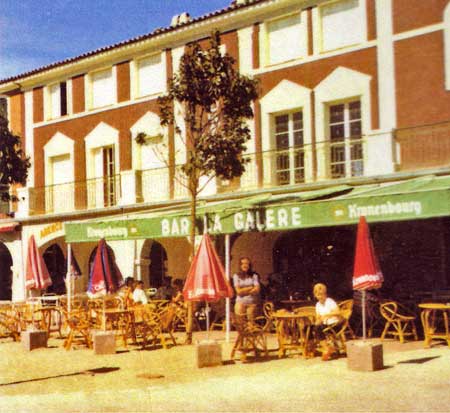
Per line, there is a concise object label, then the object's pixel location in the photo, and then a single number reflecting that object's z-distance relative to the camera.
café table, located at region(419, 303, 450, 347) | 11.36
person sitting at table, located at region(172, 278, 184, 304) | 15.13
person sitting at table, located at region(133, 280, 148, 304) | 15.33
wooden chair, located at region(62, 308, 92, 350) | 13.35
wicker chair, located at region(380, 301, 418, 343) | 12.17
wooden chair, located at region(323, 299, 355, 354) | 10.94
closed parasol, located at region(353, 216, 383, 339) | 10.16
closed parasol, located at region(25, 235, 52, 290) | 15.42
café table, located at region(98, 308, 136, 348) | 13.09
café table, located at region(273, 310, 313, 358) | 11.08
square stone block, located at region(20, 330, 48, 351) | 13.57
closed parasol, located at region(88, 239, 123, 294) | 15.14
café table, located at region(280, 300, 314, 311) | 14.39
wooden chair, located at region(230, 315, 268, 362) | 11.14
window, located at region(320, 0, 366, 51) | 18.14
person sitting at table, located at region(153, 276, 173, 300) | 17.14
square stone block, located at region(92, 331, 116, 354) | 12.49
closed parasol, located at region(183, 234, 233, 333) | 11.17
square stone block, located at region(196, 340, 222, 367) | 10.59
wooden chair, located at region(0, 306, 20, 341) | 15.36
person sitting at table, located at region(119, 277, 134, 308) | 15.48
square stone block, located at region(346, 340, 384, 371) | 9.56
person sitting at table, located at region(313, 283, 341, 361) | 10.93
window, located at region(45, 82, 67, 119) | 24.95
